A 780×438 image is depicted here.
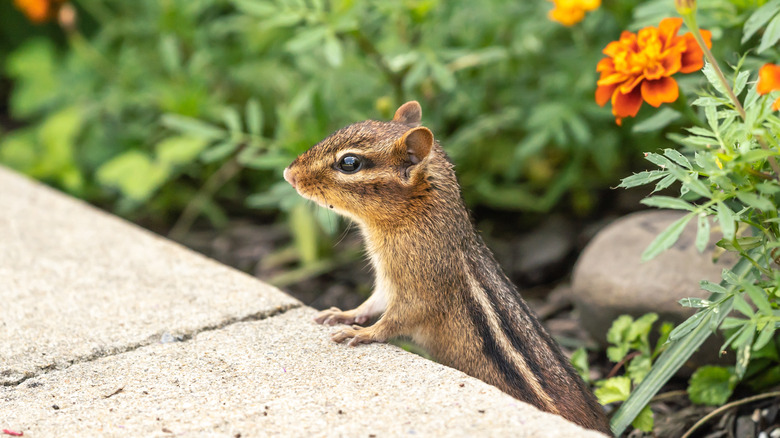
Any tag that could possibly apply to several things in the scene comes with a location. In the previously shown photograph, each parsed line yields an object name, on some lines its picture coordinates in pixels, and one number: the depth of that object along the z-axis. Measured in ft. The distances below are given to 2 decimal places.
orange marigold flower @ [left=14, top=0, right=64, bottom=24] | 18.54
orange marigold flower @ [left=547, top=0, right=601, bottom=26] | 11.26
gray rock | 10.92
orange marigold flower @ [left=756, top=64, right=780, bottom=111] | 6.93
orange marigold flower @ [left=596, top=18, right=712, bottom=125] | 8.64
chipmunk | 8.76
